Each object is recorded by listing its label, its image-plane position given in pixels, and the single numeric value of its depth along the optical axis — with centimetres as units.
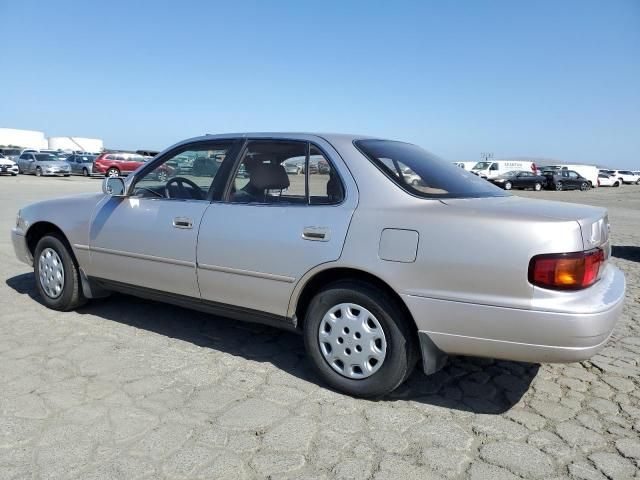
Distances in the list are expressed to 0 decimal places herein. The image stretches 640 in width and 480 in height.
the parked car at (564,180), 3622
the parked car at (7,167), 2950
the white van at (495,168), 3700
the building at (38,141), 8388
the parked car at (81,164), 3300
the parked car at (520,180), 3519
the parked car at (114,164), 3183
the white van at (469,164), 4100
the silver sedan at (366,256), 259
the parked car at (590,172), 4305
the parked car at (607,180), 4531
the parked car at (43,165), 3131
